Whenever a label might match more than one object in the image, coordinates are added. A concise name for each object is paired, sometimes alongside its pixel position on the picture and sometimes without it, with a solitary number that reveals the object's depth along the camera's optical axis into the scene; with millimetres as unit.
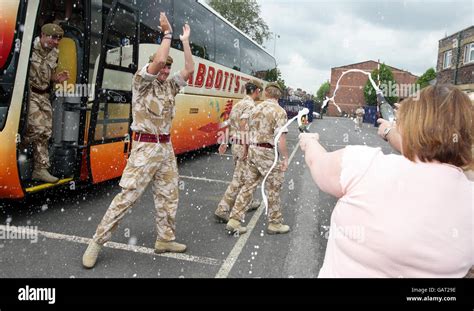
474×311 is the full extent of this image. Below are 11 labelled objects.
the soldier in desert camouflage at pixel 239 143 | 5609
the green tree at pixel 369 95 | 56334
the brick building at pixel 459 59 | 29906
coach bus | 4602
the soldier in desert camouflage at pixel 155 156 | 3898
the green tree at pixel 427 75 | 58322
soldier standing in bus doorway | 5399
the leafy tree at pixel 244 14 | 45969
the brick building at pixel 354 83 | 69375
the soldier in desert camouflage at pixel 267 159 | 5102
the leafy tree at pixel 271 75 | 18436
